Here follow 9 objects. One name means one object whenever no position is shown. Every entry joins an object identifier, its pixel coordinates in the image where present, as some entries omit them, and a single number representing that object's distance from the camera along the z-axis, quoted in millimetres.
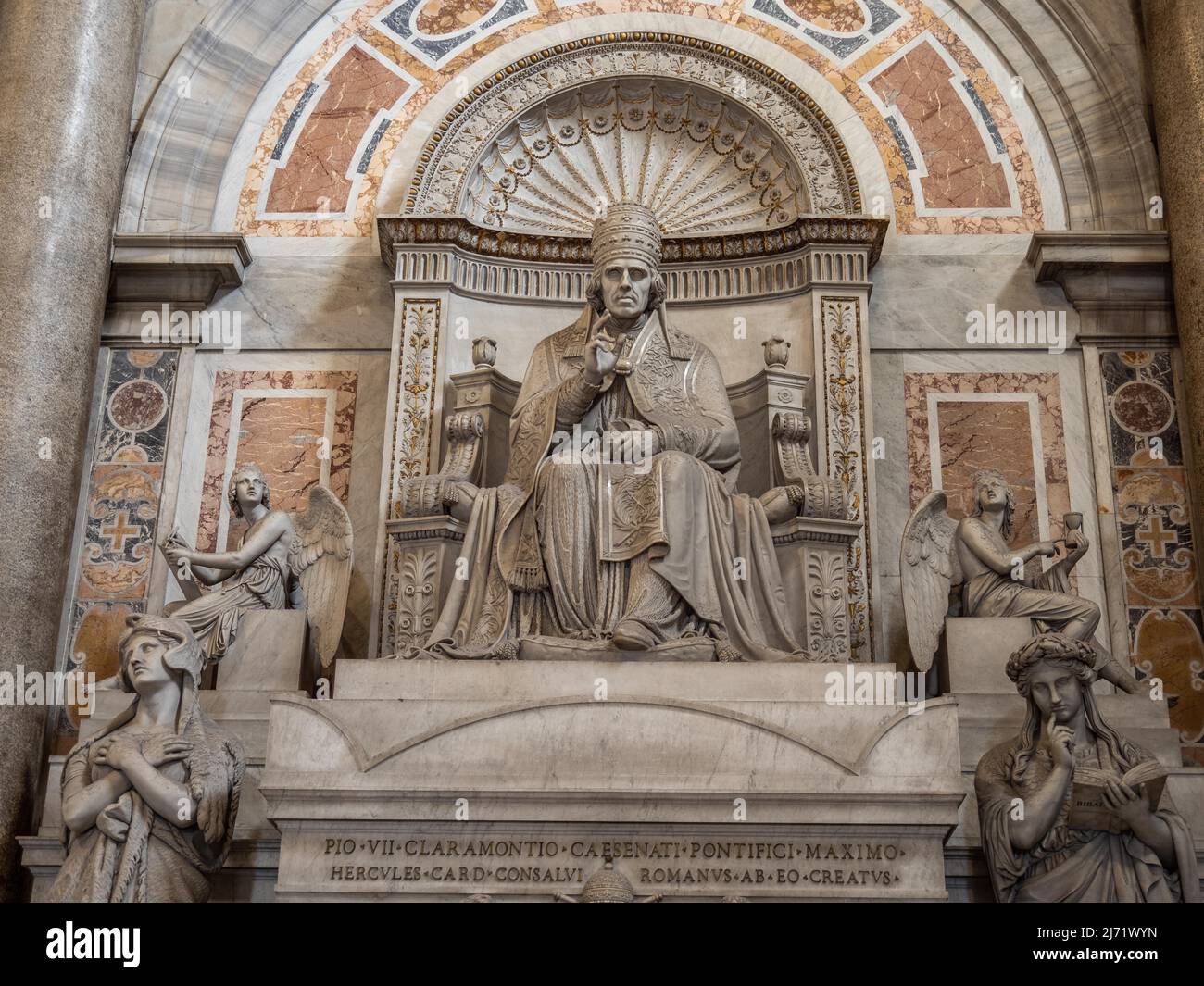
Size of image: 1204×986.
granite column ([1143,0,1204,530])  10344
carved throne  9352
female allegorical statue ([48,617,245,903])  7156
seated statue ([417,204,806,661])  8547
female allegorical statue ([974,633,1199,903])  7160
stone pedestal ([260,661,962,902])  7250
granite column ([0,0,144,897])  9336
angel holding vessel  8969
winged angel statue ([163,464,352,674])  8977
